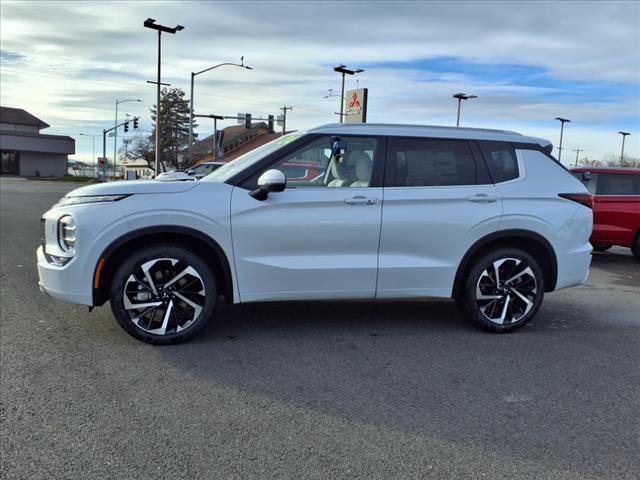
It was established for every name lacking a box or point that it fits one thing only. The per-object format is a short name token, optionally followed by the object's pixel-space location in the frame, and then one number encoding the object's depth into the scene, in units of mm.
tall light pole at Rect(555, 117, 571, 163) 58506
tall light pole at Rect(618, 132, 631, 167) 65812
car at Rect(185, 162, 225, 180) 20789
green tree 79938
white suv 4613
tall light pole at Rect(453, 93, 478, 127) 47344
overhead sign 43094
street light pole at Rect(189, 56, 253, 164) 34400
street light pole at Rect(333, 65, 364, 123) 37109
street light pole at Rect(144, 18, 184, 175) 28594
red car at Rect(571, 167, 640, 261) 10250
